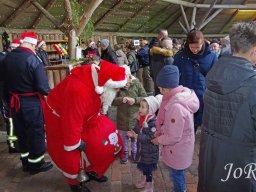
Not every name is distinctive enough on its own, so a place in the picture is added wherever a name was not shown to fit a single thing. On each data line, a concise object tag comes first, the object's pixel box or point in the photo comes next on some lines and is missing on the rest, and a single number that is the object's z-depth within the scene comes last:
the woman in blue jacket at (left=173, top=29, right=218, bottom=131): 2.45
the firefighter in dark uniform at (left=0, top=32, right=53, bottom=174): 2.57
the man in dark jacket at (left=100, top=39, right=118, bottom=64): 4.72
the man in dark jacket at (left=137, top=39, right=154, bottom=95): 5.82
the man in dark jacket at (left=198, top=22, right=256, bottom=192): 1.27
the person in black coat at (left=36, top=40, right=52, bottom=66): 5.46
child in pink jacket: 1.86
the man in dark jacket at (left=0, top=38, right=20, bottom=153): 2.79
